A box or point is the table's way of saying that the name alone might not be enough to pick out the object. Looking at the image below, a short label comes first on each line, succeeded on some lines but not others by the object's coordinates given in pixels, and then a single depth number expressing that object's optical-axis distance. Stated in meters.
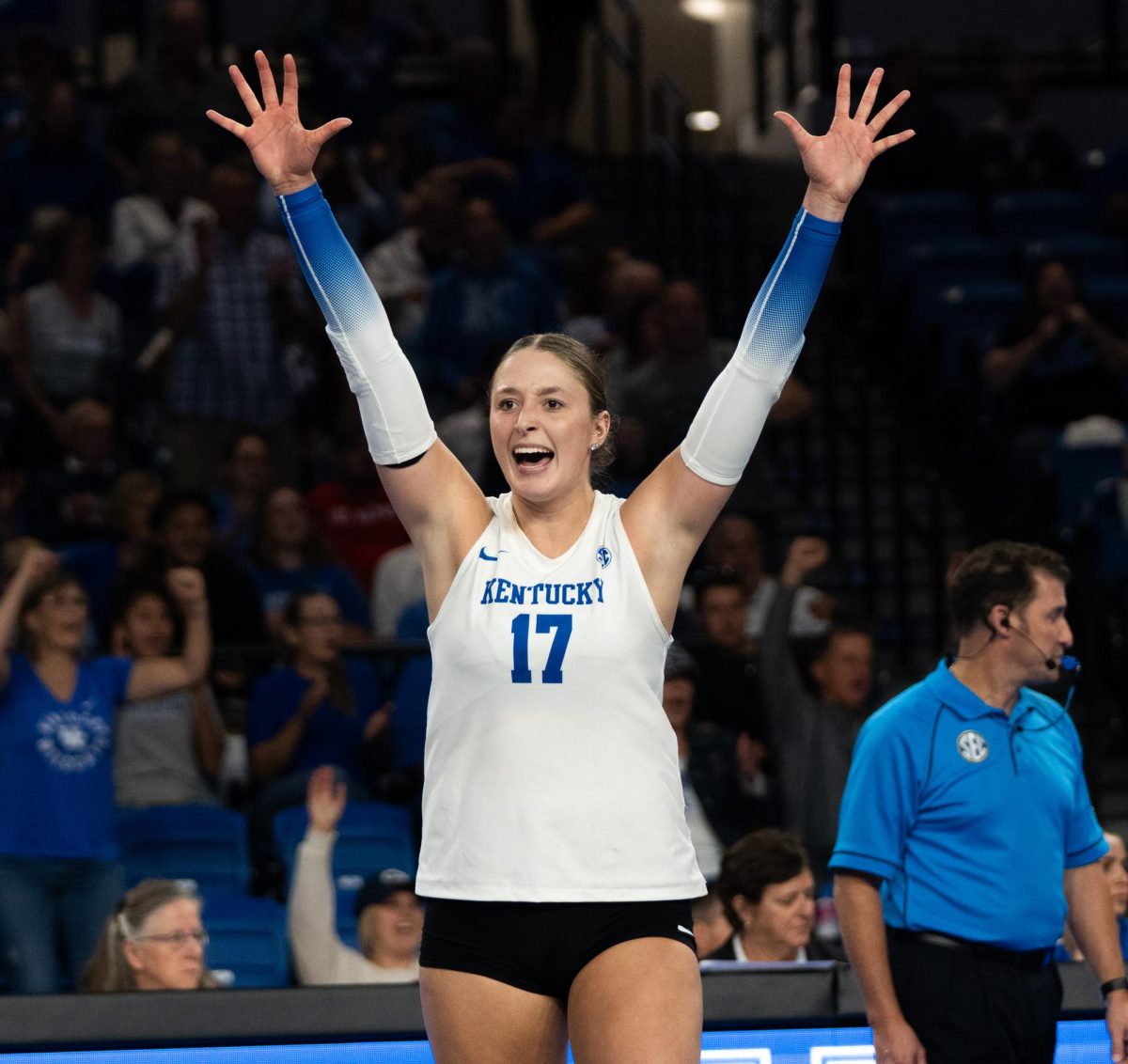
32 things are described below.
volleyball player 5.54
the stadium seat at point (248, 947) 11.50
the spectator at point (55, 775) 11.34
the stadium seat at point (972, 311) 20.16
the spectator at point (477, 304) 17.97
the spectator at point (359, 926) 11.15
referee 8.04
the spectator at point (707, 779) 12.52
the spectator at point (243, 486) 15.34
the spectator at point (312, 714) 12.91
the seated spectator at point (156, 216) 18.59
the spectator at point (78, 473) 15.88
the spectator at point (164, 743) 12.63
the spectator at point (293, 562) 14.60
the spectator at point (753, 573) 14.10
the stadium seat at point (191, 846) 12.20
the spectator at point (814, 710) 12.93
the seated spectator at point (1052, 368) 17.67
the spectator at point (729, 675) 13.23
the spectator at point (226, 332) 17.25
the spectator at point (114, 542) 14.50
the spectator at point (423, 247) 18.84
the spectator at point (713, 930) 10.90
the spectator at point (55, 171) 19.61
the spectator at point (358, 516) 15.68
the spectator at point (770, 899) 10.66
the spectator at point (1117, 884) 10.79
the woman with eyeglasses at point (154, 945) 10.07
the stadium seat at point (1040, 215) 22.34
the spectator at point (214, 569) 14.06
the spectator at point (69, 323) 17.31
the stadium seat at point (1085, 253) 20.91
